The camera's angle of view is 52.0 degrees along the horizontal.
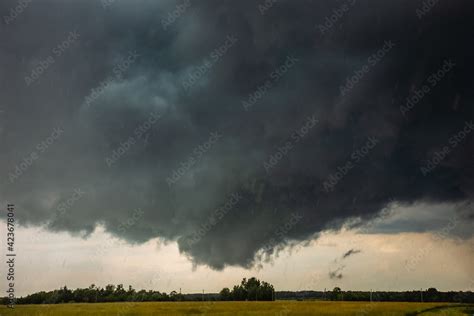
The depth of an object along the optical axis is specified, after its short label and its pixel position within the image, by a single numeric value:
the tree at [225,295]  161.00
